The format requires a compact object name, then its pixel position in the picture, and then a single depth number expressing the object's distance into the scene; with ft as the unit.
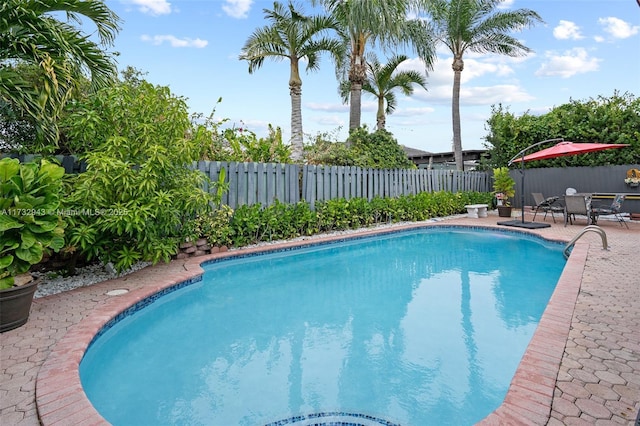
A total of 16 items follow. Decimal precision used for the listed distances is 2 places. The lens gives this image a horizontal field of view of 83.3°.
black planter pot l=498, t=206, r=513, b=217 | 38.96
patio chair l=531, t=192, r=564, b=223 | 34.02
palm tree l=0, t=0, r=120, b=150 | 13.21
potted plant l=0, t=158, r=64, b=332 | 9.78
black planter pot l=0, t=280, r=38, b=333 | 9.86
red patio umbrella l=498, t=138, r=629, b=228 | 30.32
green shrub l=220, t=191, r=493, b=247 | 23.36
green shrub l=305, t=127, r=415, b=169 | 33.32
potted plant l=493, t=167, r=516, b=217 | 39.93
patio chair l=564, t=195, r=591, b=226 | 29.35
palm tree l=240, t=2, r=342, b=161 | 39.65
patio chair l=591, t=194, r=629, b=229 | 29.45
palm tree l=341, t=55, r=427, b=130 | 61.10
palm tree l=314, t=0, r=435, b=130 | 34.53
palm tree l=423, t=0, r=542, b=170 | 51.39
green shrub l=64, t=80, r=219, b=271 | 13.80
